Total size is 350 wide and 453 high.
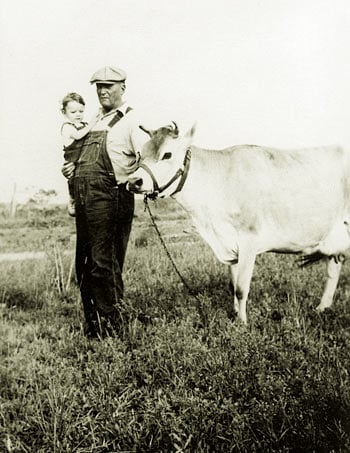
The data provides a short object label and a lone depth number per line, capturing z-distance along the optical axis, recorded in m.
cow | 5.50
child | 5.48
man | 5.32
